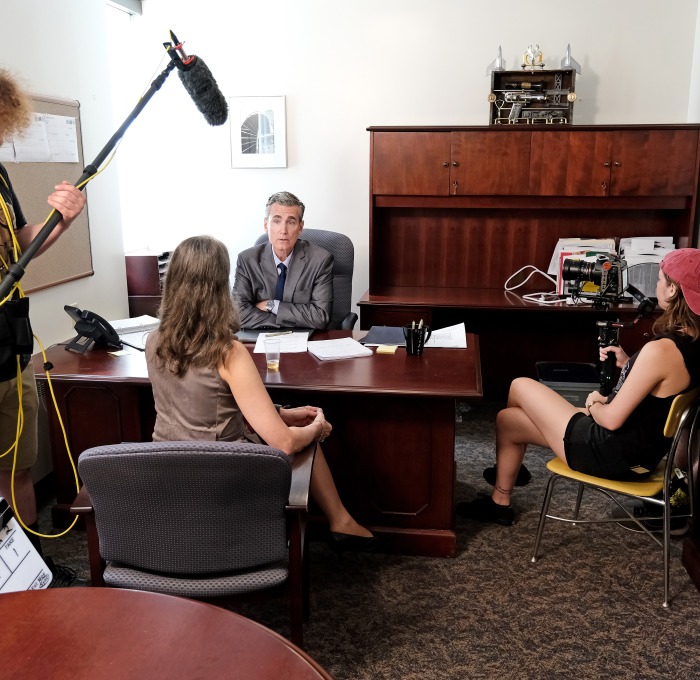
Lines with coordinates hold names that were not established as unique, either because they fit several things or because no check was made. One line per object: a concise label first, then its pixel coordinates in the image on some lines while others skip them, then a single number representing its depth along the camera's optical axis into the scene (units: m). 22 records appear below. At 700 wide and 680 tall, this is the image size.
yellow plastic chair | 2.25
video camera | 3.47
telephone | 2.84
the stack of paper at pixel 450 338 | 2.87
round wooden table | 0.96
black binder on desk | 2.90
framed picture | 4.46
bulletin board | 3.03
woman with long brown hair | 1.91
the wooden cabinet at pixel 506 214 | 3.91
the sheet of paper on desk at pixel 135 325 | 3.15
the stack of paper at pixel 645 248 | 4.06
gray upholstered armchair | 1.50
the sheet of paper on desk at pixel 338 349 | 2.72
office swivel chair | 3.80
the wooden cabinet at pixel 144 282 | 4.05
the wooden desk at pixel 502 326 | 4.07
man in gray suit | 3.46
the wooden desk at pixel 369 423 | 2.53
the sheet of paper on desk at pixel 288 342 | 2.83
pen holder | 2.70
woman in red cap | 2.25
